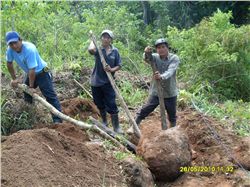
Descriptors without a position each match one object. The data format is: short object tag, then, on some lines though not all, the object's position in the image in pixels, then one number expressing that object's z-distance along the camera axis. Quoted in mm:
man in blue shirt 5898
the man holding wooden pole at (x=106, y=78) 6268
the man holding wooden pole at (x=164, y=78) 5875
